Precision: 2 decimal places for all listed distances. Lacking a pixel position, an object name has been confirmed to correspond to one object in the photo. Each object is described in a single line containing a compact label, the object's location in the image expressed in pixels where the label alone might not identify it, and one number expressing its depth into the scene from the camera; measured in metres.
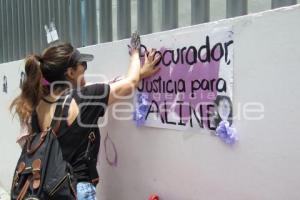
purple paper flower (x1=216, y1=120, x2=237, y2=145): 2.26
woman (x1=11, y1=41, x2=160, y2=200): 2.57
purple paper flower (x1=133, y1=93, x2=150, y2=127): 2.91
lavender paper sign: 2.32
